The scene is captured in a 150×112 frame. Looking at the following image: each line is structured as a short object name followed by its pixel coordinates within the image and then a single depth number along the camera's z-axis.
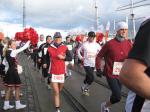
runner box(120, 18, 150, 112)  1.00
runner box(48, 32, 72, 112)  4.26
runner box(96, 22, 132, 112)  3.68
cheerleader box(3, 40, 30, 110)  4.40
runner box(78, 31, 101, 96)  5.78
